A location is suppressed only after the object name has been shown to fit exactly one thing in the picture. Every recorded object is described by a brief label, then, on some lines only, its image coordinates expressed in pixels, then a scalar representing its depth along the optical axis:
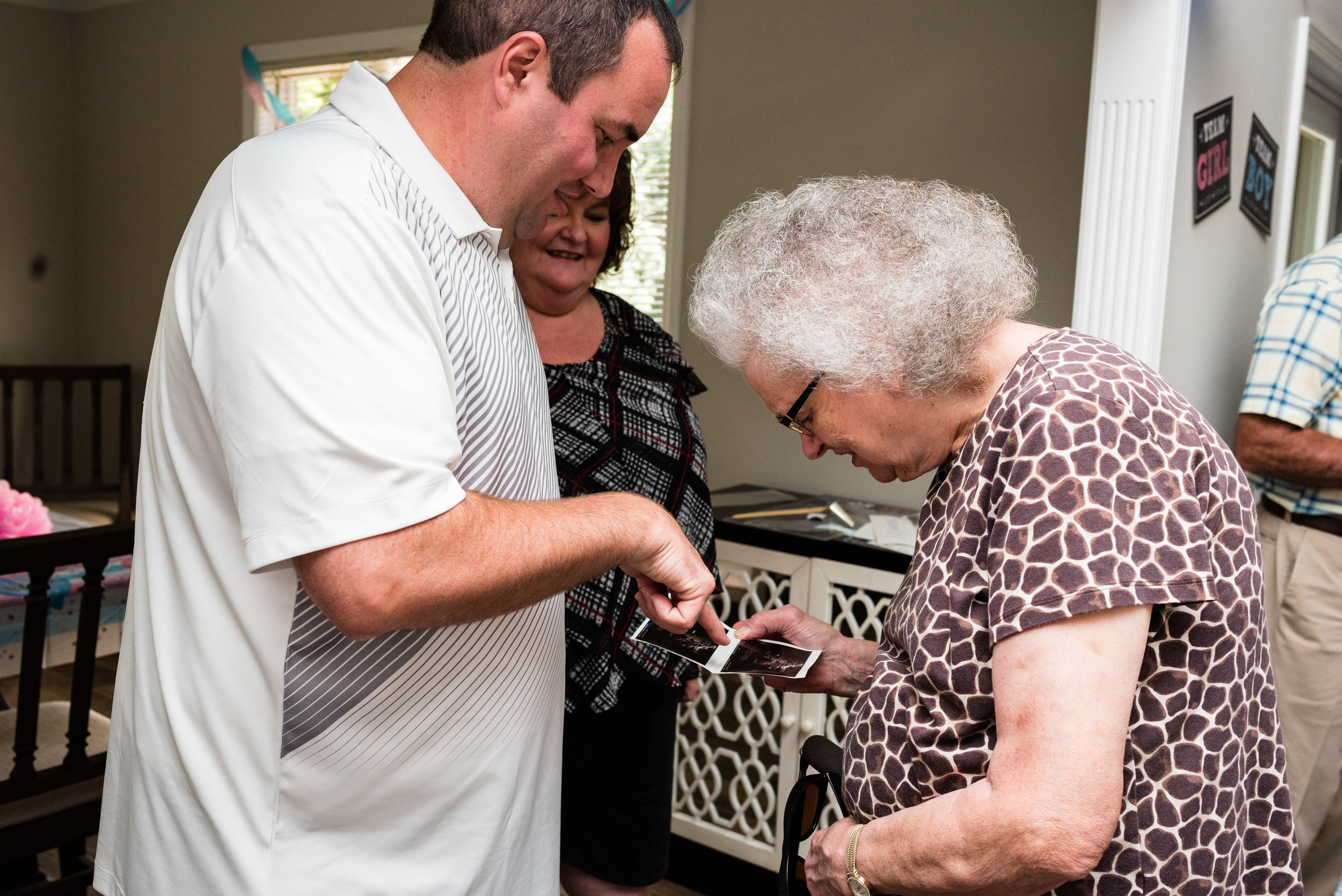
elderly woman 0.93
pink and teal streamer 4.72
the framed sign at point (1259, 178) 2.36
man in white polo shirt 0.85
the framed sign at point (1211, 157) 1.94
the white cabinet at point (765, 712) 2.49
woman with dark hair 1.84
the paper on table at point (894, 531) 2.55
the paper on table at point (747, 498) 3.06
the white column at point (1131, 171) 1.70
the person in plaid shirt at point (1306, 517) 2.24
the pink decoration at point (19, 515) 2.33
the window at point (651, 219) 3.69
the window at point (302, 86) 4.60
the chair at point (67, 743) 1.82
